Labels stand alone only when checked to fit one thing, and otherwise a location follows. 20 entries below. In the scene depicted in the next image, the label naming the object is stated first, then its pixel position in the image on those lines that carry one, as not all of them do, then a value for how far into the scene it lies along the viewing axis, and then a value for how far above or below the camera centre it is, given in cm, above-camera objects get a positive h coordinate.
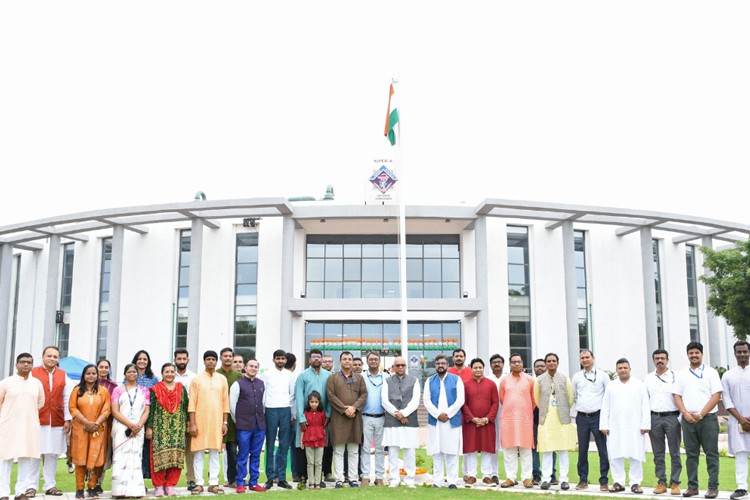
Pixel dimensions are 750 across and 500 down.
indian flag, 1927 +667
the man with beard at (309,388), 1022 -21
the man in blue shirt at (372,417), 1043 -62
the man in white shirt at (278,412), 1034 -55
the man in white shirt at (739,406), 945 -40
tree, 2077 +256
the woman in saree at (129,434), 918 -78
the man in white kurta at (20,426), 884 -65
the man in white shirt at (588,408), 1017 -47
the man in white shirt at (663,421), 962 -61
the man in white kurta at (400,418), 1040 -63
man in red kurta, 1049 -64
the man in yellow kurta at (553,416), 1041 -60
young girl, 1009 -88
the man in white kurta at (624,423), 991 -65
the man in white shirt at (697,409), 944 -45
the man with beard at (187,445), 989 -97
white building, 2525 +334
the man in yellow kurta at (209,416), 977 -58
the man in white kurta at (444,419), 1038 -65
